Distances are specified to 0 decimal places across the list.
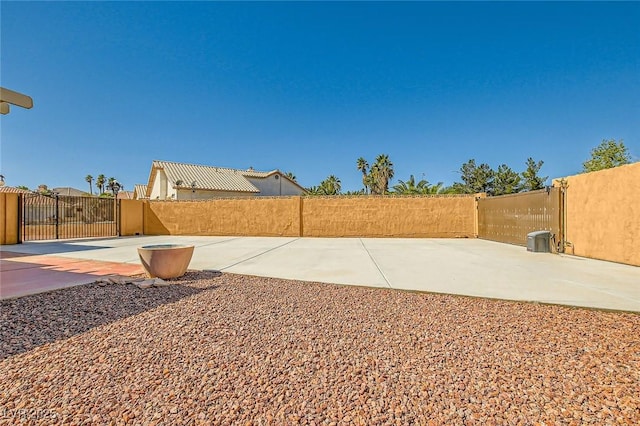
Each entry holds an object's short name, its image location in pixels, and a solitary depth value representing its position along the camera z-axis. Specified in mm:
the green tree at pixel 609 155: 28855
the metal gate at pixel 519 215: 9422
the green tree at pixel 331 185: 42662
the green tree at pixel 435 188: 20109
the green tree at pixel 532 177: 37125
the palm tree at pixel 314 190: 42094
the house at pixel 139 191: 32203
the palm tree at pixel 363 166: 48078
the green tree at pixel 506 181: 38209
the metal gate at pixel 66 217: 13998
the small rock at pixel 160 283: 5195
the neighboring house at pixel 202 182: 24047
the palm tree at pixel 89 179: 69500
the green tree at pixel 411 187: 20955
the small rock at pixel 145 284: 5128
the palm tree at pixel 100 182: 66125
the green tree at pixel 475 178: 41281
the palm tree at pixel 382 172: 42006
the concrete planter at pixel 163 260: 5593
